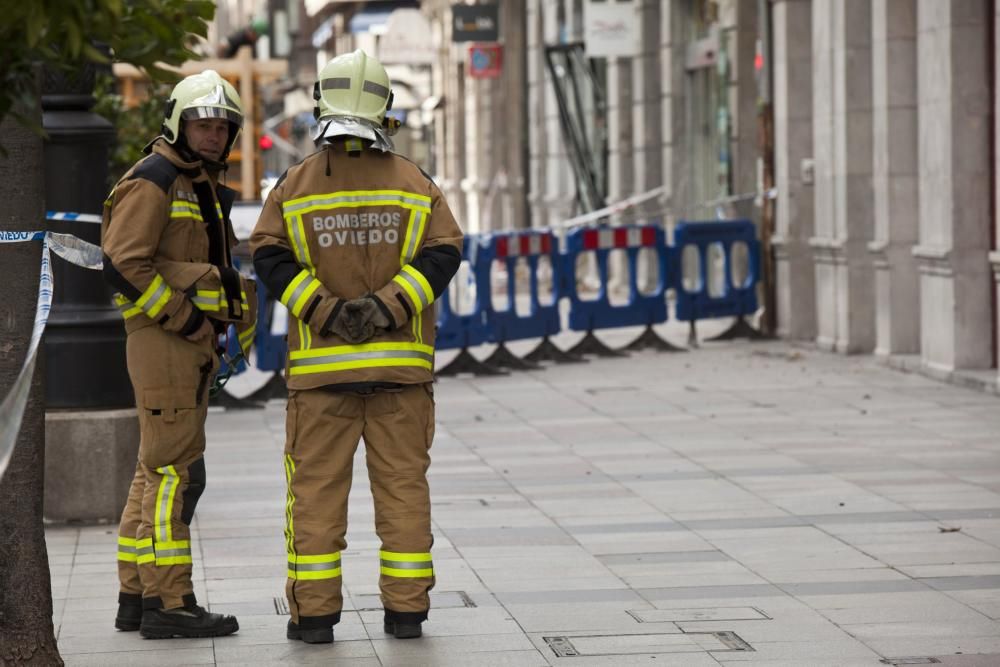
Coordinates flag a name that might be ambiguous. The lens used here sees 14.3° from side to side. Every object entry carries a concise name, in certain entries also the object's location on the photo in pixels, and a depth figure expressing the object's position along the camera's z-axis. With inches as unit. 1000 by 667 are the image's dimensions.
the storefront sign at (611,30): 2021.3
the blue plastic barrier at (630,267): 1377.5
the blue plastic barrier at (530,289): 1306.8
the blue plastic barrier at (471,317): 1274.4
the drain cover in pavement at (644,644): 494.2
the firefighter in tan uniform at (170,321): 517.0
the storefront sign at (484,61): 2865.3
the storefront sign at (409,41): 3352.0
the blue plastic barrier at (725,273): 1429.0
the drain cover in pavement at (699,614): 531.4
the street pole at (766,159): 1451.8
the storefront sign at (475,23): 2805.3
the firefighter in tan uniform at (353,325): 506.5
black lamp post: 700.1
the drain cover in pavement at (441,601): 556.9
